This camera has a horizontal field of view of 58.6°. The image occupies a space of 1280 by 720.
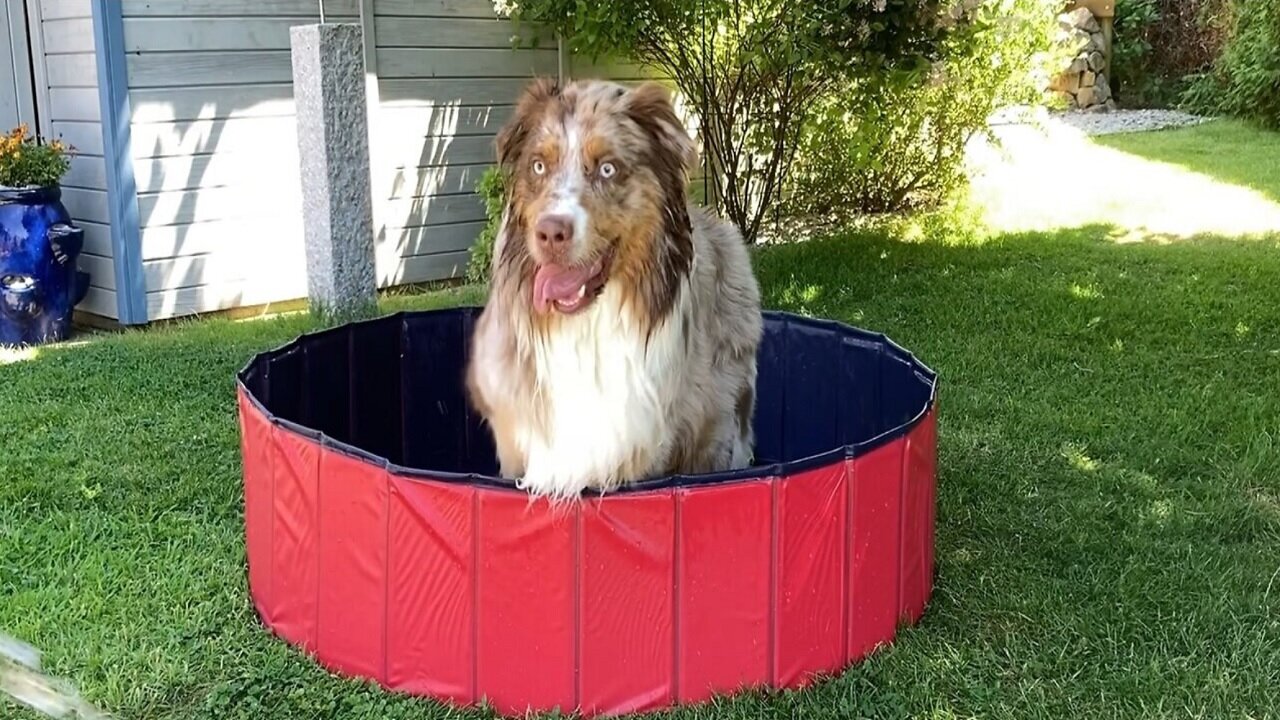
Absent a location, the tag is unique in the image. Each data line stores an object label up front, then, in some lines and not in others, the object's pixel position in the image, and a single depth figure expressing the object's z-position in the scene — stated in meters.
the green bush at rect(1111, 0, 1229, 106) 19.30
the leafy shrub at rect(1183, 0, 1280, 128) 15.69
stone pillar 5.86
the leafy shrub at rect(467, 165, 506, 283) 7.52
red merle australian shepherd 2.87
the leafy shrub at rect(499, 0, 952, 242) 7.11
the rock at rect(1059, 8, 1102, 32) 18.77
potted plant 6.66
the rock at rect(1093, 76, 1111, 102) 19.00
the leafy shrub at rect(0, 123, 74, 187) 6.67
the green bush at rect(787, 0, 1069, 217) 8.41
